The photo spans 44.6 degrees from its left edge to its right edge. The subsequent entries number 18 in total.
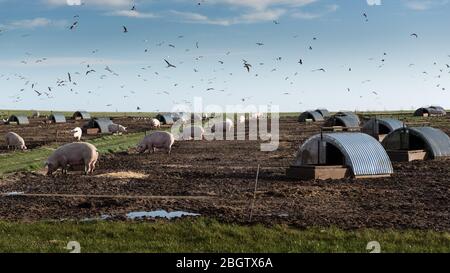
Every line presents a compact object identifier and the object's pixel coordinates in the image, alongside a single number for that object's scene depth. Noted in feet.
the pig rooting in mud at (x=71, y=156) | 81.30
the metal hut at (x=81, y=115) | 342.03
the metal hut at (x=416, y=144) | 99.14
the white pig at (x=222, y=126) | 190.49
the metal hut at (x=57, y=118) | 281.33
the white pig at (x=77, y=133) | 152.54
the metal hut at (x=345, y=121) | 203.51
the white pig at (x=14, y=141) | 126.72
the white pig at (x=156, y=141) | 116.88
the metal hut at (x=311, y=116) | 295.48
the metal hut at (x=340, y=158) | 75.77
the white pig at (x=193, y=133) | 164.66
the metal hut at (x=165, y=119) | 279.69
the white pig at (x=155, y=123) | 235.40
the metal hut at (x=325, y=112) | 338.54
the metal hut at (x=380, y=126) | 141.69
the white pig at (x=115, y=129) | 189.64
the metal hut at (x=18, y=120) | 274.57
